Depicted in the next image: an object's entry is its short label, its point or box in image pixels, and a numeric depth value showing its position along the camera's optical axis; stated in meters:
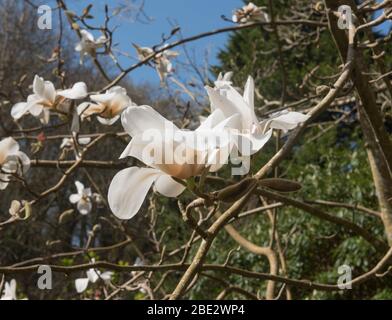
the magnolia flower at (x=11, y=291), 1.67
